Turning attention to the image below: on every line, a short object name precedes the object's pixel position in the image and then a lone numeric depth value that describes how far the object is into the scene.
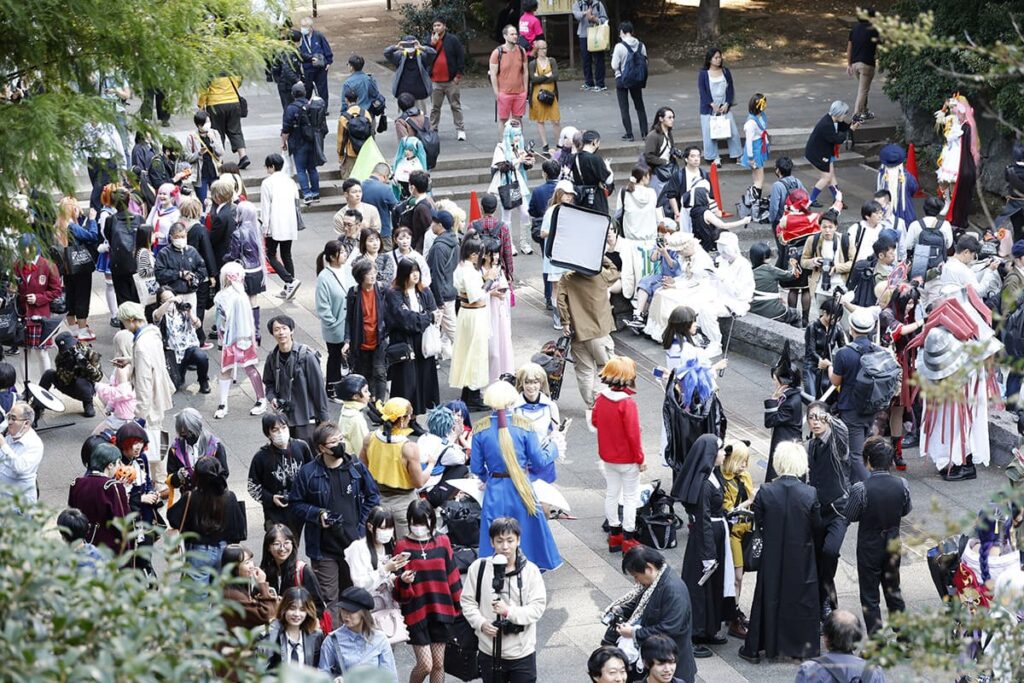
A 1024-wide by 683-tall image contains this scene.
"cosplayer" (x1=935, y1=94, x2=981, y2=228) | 19.47
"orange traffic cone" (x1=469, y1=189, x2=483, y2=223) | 19.17
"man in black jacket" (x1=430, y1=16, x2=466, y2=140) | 22.94
